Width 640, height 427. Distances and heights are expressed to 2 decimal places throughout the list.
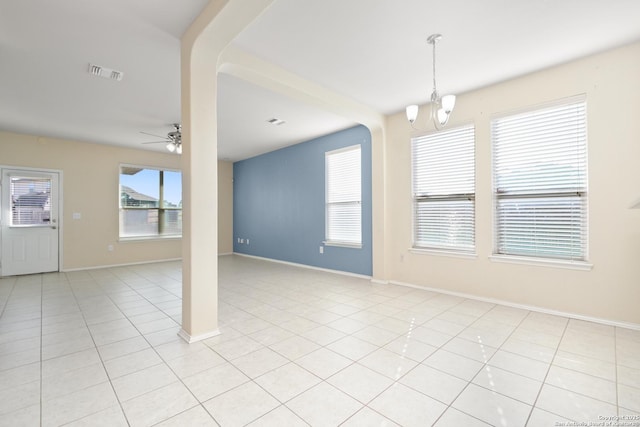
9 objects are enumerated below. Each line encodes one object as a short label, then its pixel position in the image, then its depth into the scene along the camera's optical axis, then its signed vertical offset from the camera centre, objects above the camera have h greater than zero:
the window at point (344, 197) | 5.28 +0.35
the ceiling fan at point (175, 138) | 4.99 +1.39
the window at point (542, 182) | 3.09 +0.37
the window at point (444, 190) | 3.91 +0.36
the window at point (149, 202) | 6.63 +0.34
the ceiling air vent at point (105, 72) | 3.05 +1.58
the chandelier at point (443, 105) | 2.63 +1.05
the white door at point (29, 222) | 5.31 -0.08
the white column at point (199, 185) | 2.55 +0.29
